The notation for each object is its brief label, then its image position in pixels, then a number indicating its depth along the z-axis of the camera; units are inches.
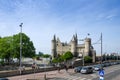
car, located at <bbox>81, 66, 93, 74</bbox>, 781.9
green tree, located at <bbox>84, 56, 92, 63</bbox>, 2006.9
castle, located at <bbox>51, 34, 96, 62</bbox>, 2546.4
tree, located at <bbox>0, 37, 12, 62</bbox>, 1275.0
